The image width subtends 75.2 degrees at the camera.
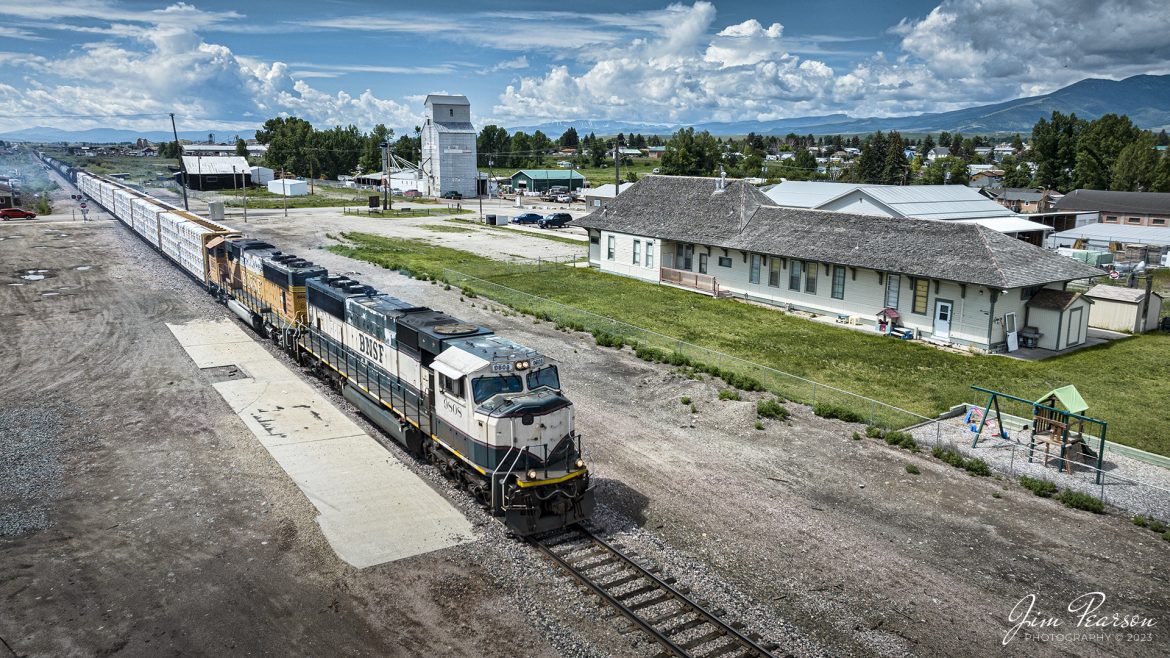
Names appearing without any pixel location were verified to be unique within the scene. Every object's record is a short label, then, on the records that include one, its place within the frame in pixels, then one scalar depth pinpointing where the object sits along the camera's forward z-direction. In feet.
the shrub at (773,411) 82.48
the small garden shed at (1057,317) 112.37
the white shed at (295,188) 391.86
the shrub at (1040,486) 64.28
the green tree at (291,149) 484.74
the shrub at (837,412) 81.71
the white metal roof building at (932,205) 190.08
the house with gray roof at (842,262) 112.98
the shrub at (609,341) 110.34
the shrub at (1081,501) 61.05
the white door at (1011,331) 111.96
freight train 53.78
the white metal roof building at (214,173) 421.05
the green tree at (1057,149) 377.91
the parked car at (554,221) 271.90
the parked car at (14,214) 269.44
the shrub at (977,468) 68.49
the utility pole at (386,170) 322.96
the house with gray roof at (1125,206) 251.80
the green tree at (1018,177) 396.98
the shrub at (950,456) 70.08
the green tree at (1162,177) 319.68
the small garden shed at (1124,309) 124.67
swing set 69.00
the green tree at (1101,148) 349.20
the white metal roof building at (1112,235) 211.82
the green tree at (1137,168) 321.52
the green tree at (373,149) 504.43
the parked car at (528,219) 279.28
